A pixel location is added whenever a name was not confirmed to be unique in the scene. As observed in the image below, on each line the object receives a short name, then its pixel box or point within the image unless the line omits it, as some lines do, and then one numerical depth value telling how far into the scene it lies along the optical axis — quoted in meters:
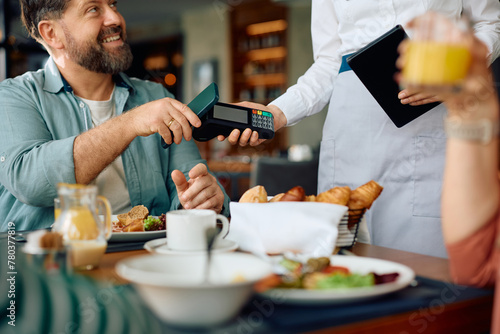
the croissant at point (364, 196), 1.02
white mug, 0.93
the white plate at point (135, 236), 1.11
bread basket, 0.98
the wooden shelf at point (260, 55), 7.42
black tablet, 1.21
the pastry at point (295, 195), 0.99
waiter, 1.41
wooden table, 0.63
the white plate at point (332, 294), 0.65
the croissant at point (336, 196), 0.98
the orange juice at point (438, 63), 0.63
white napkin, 0.90
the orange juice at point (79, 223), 0.84
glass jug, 0.84
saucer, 0.93
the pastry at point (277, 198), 1.04
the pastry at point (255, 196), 1.03
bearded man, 1.45
